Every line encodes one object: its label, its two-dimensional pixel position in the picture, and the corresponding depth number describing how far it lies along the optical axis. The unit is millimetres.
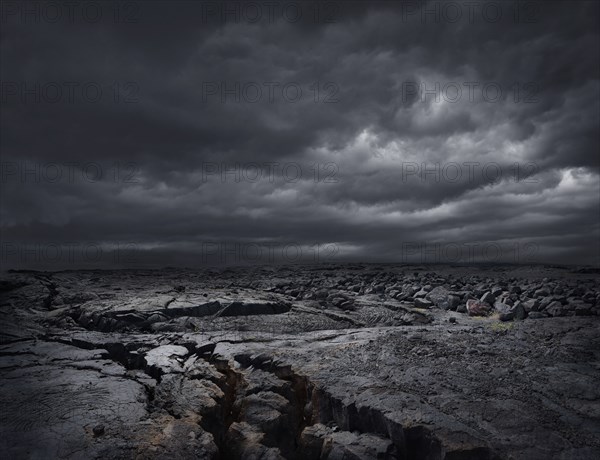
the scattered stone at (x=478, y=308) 10547
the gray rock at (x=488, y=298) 11508
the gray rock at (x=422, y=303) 11969
